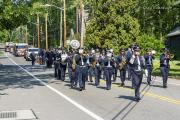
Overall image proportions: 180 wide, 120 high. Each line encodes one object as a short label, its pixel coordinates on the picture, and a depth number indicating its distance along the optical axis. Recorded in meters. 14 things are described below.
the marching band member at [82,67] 20.34
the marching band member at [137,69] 16.14
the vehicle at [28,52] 59.69
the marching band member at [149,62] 22.65
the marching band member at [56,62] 27.42
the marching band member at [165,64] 20.92
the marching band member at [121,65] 22.61
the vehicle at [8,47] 109.29
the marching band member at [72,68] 20.76
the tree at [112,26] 49.50
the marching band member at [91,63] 22.70
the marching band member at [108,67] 20.27
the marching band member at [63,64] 25.98
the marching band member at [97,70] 22.53
